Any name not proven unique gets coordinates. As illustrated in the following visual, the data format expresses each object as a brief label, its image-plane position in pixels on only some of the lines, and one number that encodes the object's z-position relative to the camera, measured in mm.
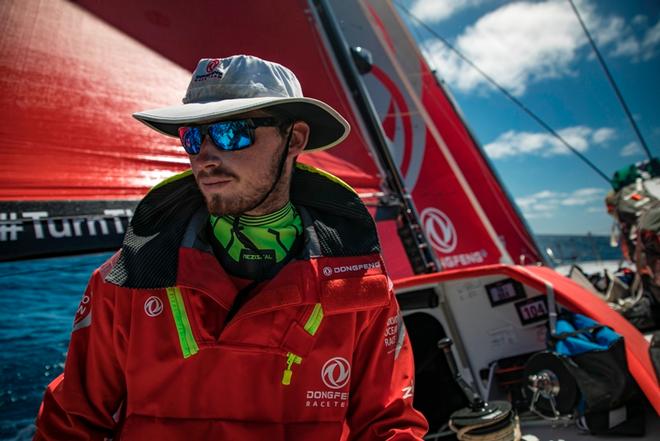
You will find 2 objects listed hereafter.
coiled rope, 1802
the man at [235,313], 1103
